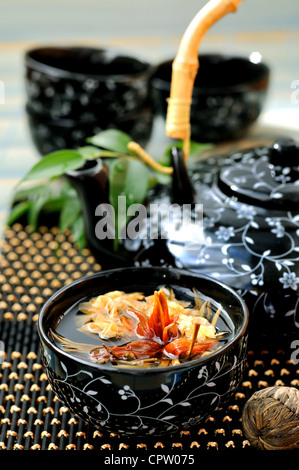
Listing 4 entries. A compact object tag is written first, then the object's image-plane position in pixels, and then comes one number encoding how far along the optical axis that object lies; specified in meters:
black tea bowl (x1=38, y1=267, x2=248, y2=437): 0.40
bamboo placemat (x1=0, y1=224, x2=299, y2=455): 0.43
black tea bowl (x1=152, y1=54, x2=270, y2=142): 0.66
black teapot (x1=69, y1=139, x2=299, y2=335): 0.47
